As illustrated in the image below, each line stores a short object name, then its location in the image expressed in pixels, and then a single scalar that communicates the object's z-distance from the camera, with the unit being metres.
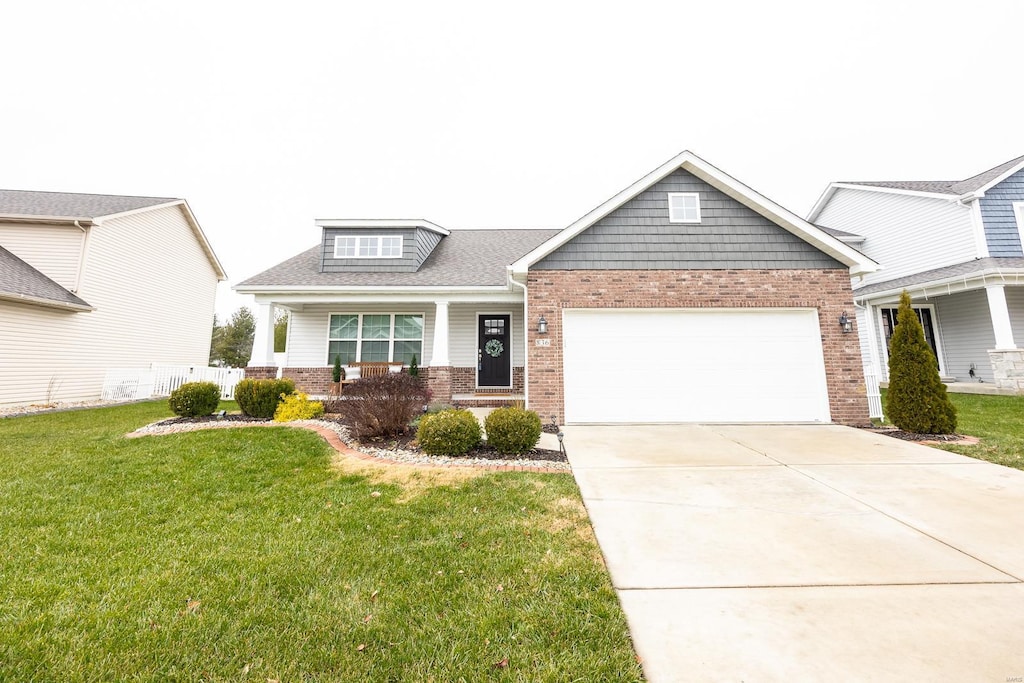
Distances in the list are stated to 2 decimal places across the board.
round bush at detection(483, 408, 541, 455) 5.55
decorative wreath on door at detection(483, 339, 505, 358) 12.24
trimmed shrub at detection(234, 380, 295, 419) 8.34
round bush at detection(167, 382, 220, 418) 8.09
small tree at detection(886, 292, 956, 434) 6.49
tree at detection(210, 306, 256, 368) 29.12
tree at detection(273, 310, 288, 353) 33.34
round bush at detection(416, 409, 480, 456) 5.54
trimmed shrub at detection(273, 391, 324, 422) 8.21
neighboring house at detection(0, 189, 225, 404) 10.39
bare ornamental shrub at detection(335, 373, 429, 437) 6.35
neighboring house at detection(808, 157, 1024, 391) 10.58
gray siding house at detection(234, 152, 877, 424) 8.02
